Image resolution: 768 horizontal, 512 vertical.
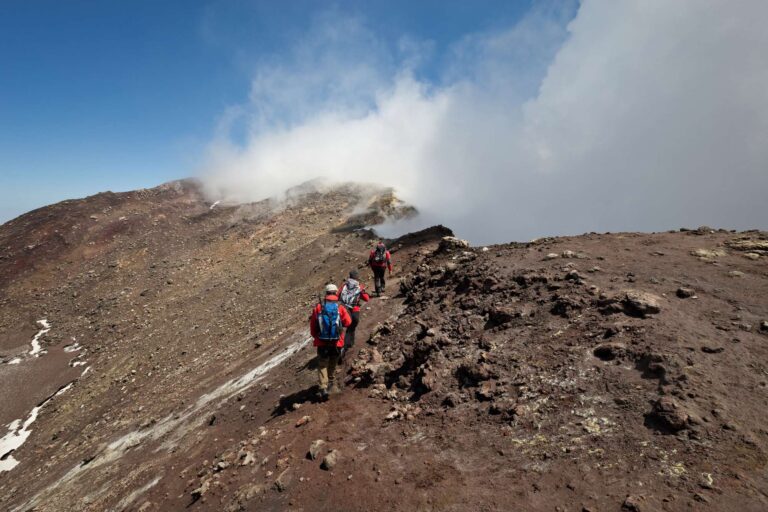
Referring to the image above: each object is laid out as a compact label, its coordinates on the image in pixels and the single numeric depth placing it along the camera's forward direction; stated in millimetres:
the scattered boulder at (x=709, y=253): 9727
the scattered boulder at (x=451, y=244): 16461
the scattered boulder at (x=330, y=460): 5938
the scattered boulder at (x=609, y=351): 6441
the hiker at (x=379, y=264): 14977
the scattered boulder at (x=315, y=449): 6278
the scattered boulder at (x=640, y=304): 7238
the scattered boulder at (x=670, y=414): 4938
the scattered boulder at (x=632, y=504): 4027
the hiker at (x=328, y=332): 8211
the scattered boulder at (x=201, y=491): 6562
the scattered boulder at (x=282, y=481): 5828
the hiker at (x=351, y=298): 9984
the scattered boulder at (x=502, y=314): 8594
